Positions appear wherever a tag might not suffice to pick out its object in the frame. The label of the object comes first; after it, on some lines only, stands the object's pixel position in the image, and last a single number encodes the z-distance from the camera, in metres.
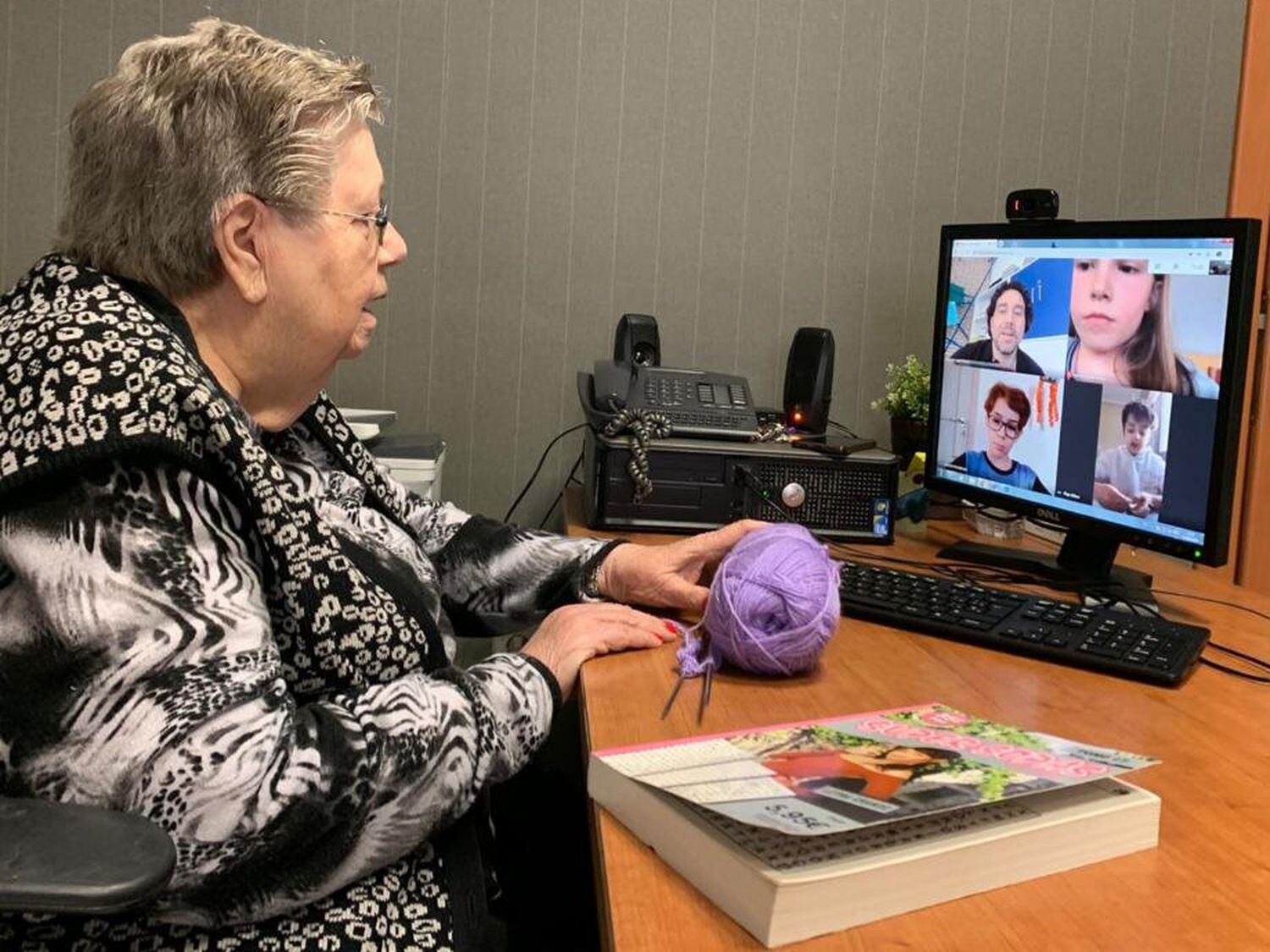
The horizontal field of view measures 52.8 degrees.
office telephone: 2.04
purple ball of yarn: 1.21
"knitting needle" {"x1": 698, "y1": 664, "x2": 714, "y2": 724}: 1.12
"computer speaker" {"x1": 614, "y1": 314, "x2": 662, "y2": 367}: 2.32
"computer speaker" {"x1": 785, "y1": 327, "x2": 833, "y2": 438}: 2.25
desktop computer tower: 1.93
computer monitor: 1.47
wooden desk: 0.74
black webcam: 1.78
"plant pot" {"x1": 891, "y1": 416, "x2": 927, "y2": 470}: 2.27
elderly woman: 0.89
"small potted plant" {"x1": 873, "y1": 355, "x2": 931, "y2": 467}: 2.25
